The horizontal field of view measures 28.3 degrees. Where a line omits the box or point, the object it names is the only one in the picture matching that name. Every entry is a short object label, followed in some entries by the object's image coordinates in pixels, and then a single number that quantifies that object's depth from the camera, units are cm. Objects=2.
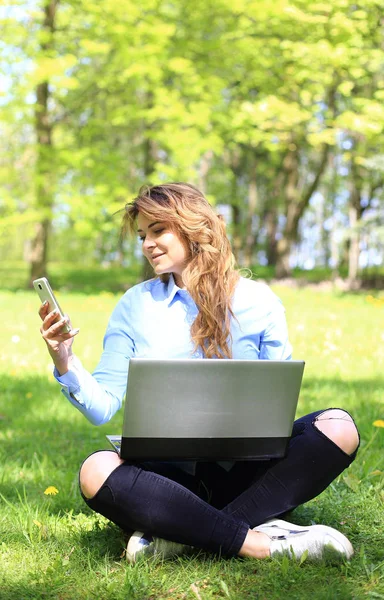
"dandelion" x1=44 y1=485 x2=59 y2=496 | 320
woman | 249
